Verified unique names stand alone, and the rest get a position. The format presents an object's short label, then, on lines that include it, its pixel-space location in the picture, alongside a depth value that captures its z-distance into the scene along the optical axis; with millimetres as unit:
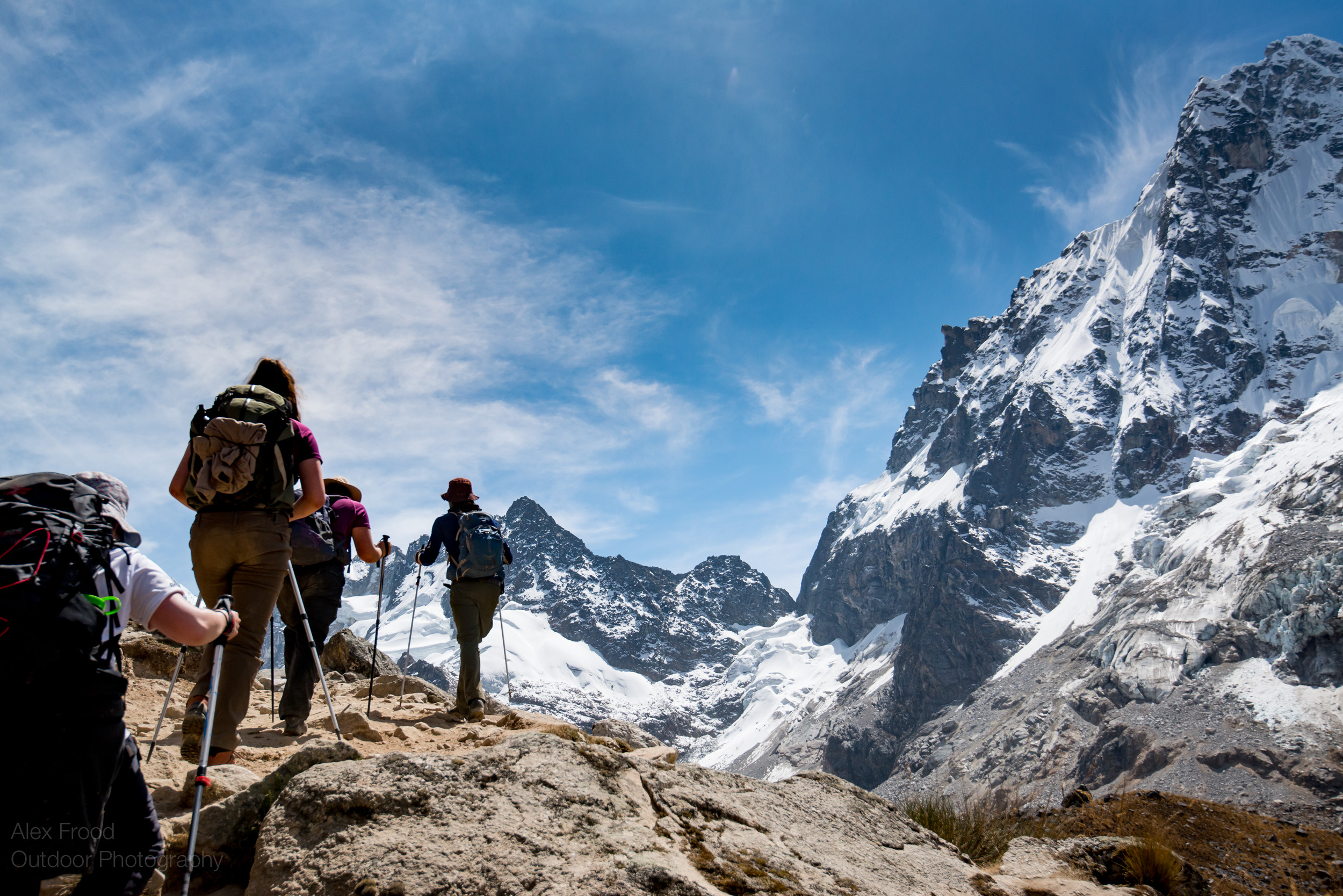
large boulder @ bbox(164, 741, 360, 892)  2816
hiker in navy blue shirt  7125
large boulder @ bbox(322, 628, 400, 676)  11391
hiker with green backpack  3797
